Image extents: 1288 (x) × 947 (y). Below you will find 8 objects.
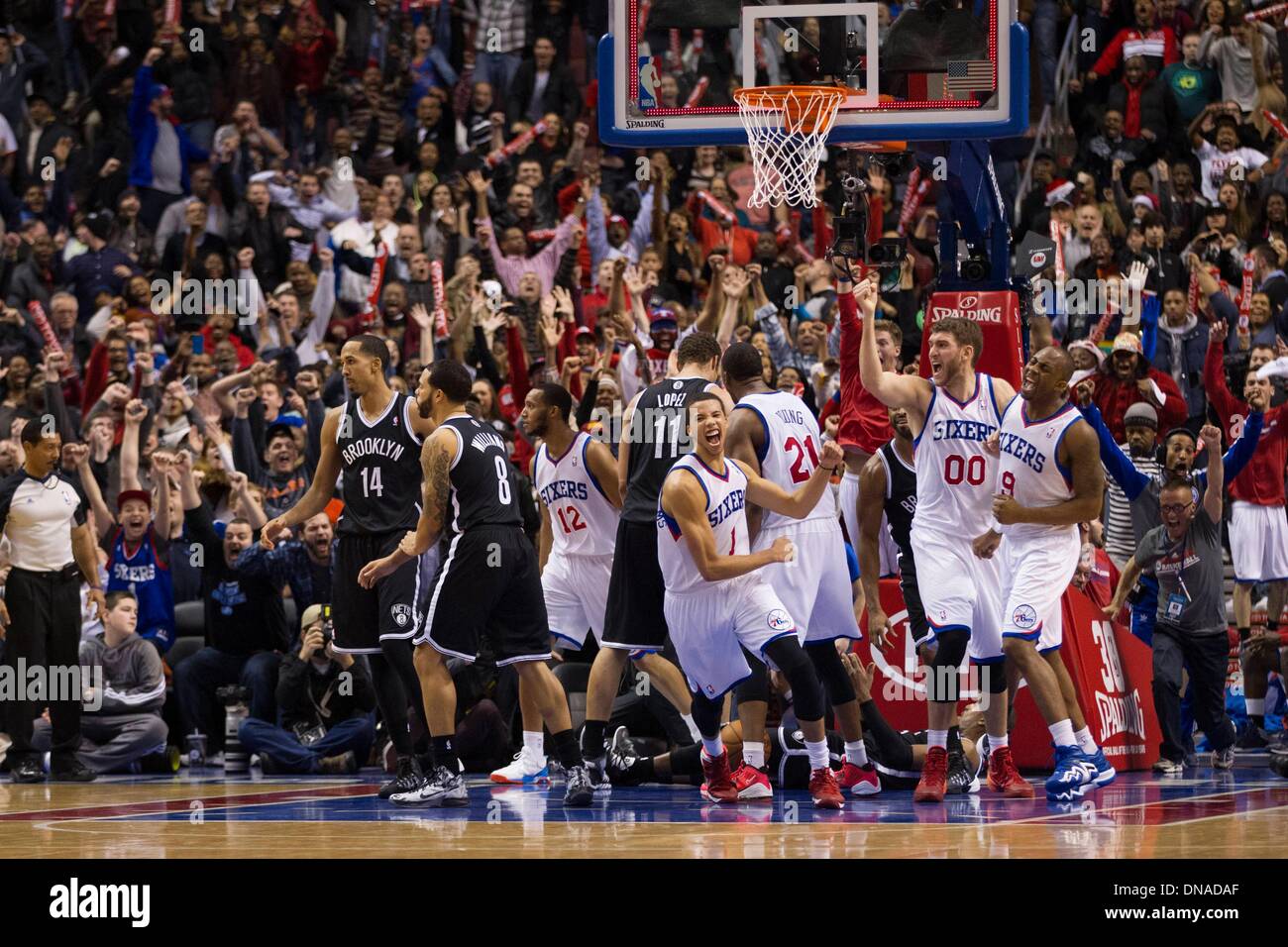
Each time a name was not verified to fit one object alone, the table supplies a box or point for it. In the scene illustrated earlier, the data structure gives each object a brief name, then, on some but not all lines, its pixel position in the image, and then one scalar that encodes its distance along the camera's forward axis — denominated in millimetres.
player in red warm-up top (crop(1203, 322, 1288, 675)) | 15008
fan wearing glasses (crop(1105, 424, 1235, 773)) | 13523
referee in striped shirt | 13883
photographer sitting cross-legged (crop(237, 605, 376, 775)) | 14070
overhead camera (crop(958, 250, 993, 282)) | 13016
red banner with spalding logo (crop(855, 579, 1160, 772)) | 12641
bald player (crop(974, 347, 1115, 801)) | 10758
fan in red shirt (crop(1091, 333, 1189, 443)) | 15734
